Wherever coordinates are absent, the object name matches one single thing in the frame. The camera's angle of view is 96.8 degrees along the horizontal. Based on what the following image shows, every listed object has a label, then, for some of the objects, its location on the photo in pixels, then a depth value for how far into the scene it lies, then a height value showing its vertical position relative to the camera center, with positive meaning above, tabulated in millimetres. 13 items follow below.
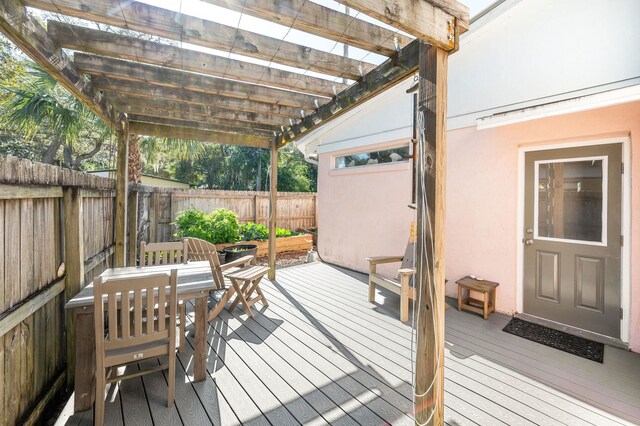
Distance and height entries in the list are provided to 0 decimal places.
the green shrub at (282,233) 8705 -702
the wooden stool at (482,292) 3557 -1124
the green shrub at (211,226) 5941 -344
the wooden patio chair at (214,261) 3520 -714
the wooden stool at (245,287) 3471 -983
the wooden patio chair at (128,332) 1780 -825
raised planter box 7688 -992
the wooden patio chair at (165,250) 3189 -482
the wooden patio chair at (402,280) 3479 -918
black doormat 2787 -1366
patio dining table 1965 -806
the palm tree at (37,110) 4414 +1605
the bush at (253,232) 7450 -576
